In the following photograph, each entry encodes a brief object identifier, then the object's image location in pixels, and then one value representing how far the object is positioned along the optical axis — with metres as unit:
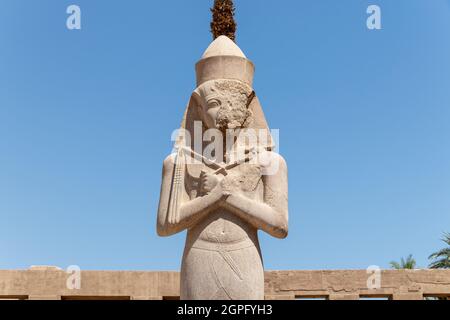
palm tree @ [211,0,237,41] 22.78
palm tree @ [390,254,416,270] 26.28
